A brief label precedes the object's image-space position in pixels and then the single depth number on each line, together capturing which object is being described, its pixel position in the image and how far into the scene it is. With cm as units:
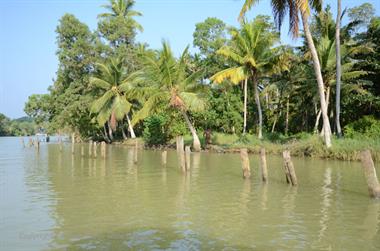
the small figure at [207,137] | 2884
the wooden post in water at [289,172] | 1262
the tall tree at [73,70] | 4194
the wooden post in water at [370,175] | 1047
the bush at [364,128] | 2197
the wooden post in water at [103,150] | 2332
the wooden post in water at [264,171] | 1360
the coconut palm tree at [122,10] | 4531
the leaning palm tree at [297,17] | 1856
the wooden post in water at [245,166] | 1414
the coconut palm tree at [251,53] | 2656
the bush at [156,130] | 3375
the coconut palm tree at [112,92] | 3684
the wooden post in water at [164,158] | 1859
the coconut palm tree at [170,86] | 2731
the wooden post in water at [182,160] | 1589
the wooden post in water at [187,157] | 1578
